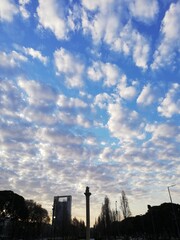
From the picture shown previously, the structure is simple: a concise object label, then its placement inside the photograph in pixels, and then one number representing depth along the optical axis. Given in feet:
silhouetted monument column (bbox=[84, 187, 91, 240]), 70.23
